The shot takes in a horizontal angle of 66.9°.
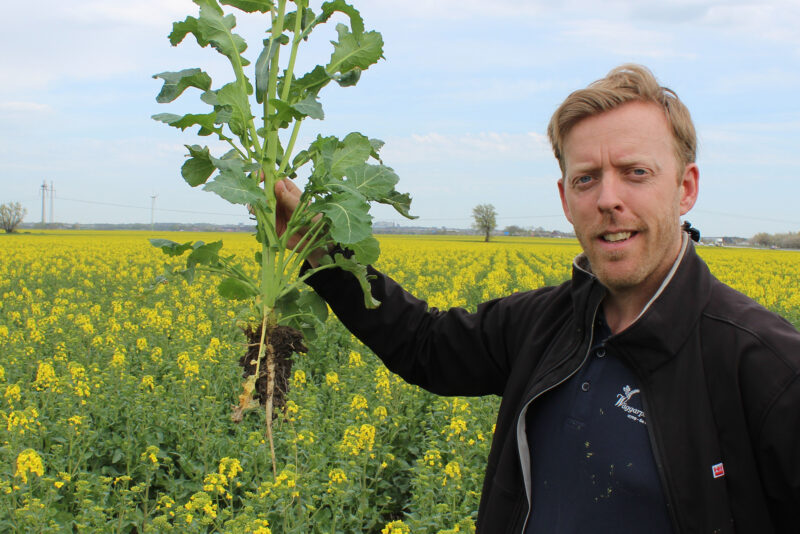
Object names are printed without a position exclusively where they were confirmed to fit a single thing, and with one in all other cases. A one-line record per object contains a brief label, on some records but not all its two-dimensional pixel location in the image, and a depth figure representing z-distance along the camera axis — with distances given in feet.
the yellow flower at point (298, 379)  17.42
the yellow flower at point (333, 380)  18.48
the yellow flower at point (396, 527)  9.57
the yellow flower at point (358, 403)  15.92
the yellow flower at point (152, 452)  12.72
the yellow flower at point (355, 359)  21.42
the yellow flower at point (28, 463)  11.15
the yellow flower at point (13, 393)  15.40
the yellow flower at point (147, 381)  16.87
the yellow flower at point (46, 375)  16.81
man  4.71
